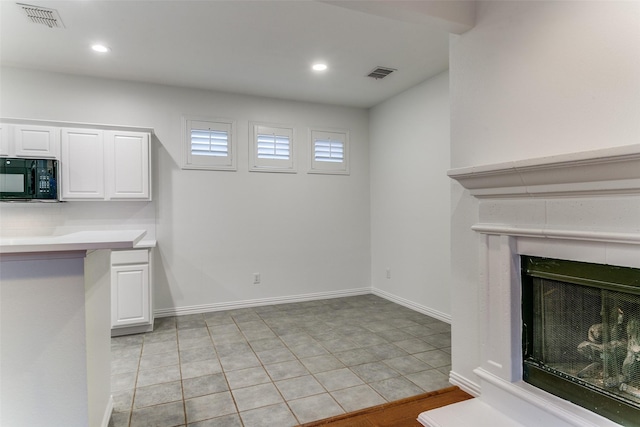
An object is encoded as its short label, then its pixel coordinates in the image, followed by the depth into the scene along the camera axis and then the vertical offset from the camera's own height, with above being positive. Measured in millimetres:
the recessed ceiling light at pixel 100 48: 3183 +1547
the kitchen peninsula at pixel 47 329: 1397 -471
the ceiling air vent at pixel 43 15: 2588 +1540
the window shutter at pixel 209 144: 4293 +879
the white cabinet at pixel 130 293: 3504 -799
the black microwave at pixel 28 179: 3287 +348
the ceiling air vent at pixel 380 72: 3746 +1542
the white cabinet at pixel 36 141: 3389 +739
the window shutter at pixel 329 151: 4945 +889
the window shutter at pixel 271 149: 4617 +873
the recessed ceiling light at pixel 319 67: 3619 +1547
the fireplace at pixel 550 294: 1497 -442
